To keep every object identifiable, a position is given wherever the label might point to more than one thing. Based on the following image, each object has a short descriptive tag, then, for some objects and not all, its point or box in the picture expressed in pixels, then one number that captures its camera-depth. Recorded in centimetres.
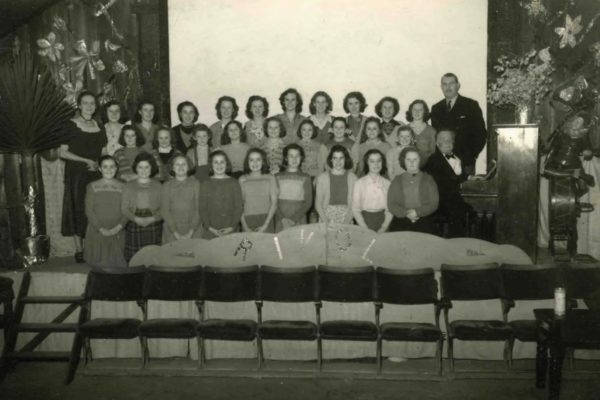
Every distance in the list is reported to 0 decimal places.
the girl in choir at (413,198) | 502
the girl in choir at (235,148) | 566
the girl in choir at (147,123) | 584
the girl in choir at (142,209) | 513
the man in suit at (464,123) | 604
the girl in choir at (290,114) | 600
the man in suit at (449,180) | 521
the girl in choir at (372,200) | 515
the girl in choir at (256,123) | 593
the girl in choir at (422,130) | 578
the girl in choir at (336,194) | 522
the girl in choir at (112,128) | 573
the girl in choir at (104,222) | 519
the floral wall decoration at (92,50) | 685
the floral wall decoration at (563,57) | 621
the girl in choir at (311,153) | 564
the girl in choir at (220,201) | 513
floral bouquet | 514
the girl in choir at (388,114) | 598
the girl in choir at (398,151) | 546
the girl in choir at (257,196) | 524
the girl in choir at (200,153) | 562
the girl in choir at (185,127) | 593
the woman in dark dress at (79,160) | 570
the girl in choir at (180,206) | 513
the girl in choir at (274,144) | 564
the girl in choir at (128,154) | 549
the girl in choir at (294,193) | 529
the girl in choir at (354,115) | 598
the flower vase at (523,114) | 500
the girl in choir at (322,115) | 596
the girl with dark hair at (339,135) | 565
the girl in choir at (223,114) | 597
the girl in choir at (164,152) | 549
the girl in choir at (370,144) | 561
